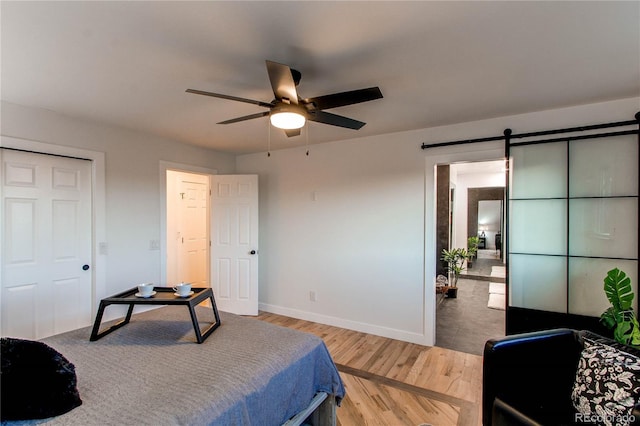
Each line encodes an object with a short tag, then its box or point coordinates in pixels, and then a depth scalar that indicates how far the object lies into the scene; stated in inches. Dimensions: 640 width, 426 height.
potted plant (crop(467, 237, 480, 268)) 260.6
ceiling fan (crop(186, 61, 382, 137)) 65.2
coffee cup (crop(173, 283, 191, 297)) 75.7
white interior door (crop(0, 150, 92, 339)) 102.6
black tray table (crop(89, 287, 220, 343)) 69.6
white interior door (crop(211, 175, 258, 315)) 170.9
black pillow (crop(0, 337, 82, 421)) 42.7
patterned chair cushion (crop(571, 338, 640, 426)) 53.9
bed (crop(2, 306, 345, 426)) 46.1
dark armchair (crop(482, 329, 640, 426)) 66.2
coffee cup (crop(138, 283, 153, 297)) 75.5
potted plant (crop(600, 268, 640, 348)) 86.1
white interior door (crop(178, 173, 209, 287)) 207.9
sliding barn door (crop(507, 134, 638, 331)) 99.7
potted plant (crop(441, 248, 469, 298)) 207.5
